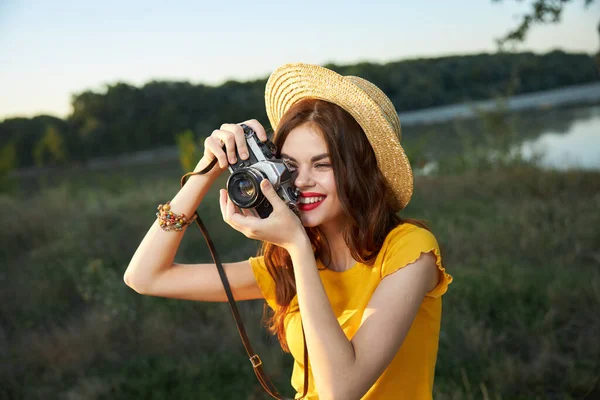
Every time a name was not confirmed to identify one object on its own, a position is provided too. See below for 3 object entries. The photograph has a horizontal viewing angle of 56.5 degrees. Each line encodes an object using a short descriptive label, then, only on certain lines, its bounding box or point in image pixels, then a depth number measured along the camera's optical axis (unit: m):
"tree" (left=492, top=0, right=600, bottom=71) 4.08
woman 1.29
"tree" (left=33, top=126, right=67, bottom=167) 16.05
